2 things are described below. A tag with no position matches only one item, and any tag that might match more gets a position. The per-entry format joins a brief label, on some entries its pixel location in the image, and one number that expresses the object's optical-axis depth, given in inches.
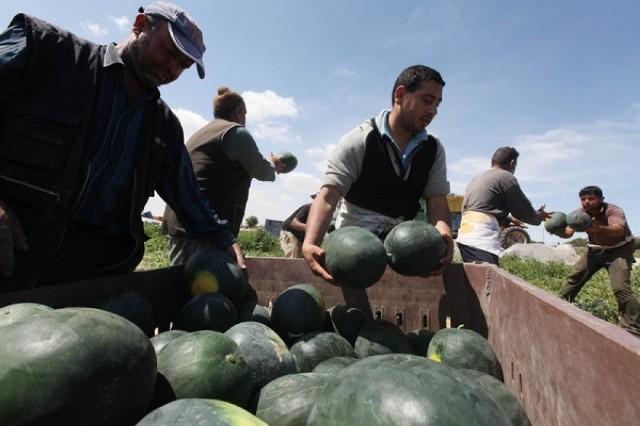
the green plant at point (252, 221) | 1810.3
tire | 756.6
